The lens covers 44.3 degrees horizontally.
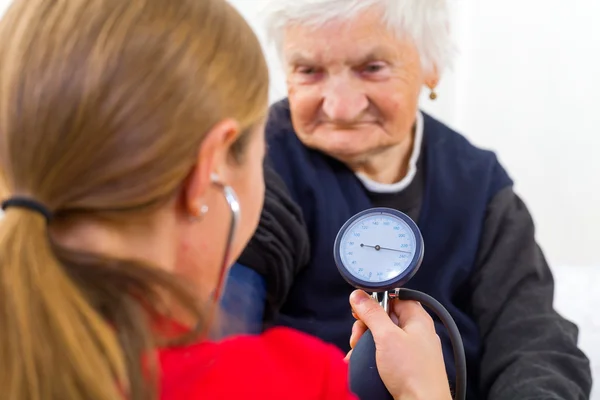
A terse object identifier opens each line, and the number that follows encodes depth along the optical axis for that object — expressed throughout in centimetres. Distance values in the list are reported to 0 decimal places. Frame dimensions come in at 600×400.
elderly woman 107
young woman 52
